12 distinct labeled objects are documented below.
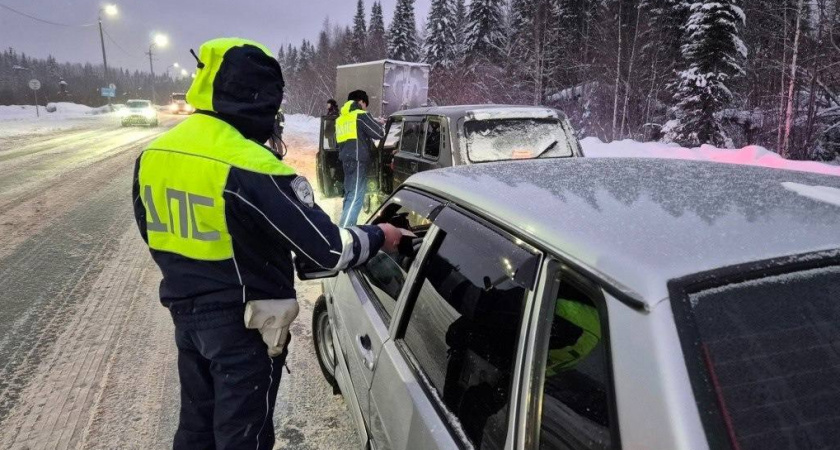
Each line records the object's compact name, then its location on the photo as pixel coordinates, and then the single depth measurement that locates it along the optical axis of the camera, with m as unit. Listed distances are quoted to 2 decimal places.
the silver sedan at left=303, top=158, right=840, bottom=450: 0.94
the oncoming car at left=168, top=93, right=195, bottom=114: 41.65
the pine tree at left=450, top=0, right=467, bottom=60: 51.10
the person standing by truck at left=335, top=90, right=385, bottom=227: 6.69
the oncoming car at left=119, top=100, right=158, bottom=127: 28.66
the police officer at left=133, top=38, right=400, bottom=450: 1.72
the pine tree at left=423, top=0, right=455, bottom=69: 45.56
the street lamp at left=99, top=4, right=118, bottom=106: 37.41
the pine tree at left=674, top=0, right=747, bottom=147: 19.42
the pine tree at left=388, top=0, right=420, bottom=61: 49.38
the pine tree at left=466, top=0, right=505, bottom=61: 39.84
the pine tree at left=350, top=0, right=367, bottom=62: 57.34
